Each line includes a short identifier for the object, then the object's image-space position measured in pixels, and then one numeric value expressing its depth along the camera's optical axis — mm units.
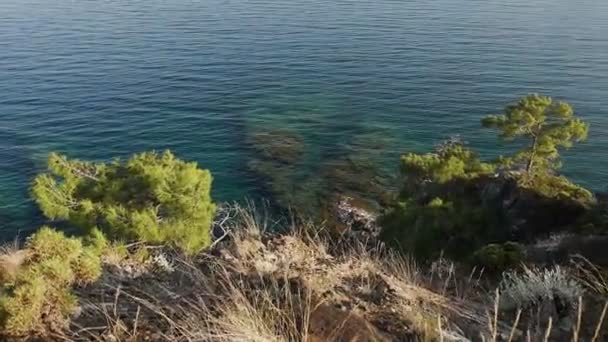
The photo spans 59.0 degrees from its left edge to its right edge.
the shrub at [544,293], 7203
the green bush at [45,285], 5911
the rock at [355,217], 30891
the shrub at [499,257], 14578
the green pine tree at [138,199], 19281
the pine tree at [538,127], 27094
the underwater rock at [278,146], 41438
